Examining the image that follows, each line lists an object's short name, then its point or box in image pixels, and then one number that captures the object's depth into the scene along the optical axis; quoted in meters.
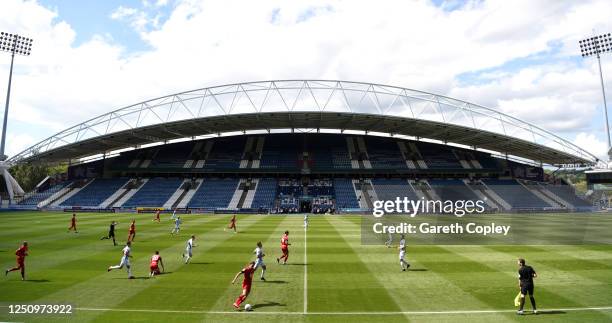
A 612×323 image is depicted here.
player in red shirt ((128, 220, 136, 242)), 25.55
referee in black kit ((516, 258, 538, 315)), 11.96
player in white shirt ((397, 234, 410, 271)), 17.97
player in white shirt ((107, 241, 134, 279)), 16.36
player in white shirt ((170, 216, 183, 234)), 30.80
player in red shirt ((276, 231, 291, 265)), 19.17
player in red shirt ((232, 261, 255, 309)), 12.50
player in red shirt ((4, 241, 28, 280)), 15.85
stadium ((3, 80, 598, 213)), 62.53
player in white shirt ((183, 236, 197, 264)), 19.28
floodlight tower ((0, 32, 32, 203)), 54.31
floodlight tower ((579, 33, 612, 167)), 52.97
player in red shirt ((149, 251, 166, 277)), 16.58
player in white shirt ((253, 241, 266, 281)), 15.99
